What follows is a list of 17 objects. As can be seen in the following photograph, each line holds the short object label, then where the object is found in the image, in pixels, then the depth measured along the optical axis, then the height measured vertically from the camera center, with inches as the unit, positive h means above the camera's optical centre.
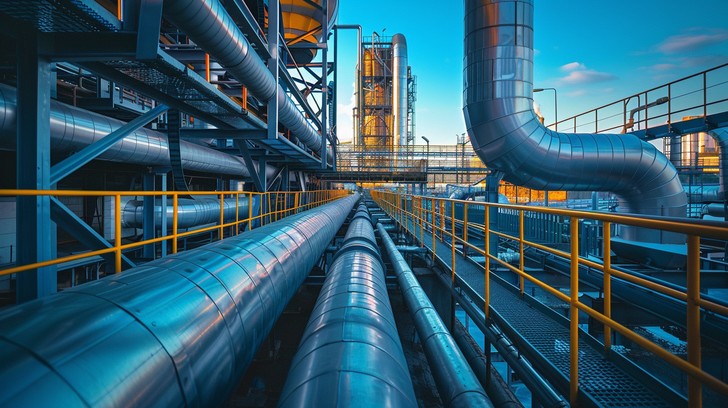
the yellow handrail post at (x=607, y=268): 67.0 -14.4
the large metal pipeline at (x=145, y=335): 39.4 -22.0
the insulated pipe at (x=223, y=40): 117.3 +71.7
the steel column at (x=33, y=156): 110.9 +15.5
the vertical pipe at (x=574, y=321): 69.4 -27.1
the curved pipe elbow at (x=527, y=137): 273.1 +56.1
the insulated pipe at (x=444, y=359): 71.9 -42.9
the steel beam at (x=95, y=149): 129.8 +23.3
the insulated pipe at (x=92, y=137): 146.6 +39.7
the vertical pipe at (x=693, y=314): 48.6 -17.6
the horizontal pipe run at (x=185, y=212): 296.2 -13.1
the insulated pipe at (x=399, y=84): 1081.4 +395.3
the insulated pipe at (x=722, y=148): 427.8 +75.5
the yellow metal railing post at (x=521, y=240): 115.2 -14.3
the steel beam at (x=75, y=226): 128.7 -11.6
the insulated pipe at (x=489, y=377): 97.2 -60.8
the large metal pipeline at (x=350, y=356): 53.7 -32.4
